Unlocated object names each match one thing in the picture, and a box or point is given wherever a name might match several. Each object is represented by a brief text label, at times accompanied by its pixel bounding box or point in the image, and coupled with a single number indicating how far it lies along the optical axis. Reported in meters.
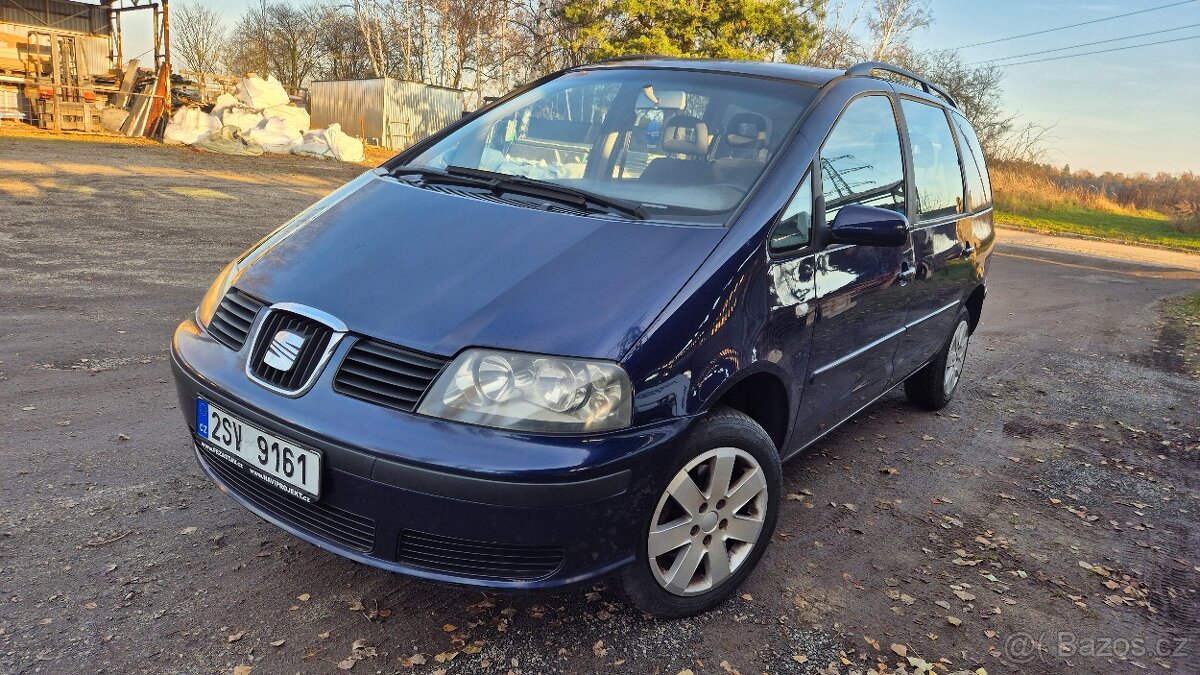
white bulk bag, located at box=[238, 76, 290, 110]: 22.38
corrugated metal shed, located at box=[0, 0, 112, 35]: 25.58
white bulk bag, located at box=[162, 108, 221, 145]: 20.06
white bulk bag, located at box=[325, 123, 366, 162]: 21.88
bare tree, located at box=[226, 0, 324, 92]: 51.41
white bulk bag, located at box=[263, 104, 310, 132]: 22.43
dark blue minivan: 2.14
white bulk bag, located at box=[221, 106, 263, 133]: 21.12
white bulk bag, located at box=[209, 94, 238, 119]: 21.78
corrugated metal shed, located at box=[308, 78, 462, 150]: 29.02
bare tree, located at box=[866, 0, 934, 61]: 39.97
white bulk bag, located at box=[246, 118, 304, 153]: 21.04
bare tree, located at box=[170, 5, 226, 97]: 53.88
